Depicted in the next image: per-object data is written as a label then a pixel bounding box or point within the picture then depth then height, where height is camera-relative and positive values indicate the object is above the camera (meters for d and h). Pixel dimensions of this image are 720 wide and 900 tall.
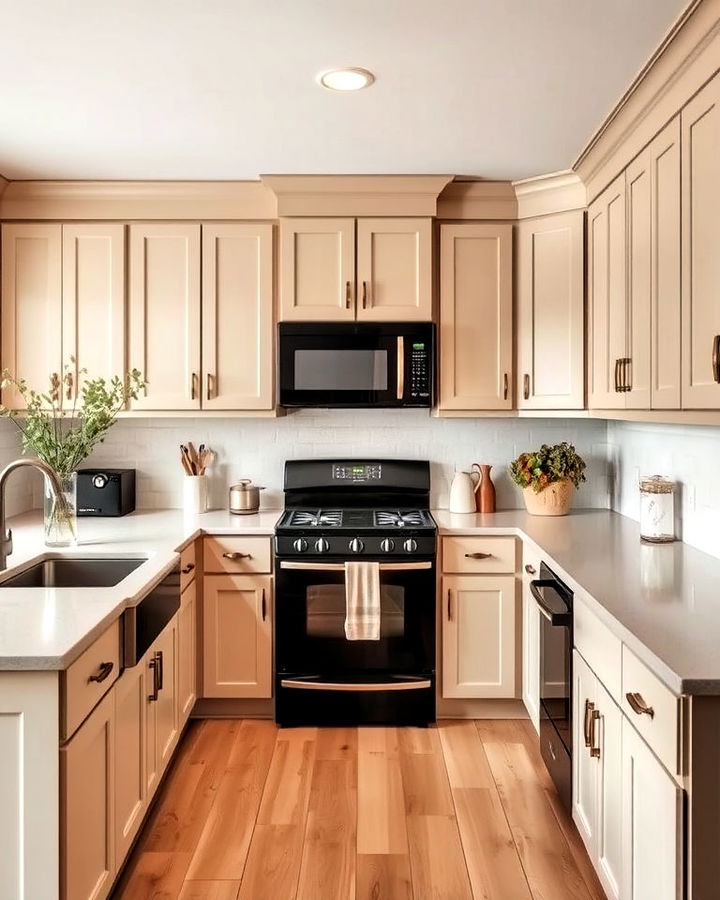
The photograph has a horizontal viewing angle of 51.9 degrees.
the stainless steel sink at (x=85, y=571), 2.64 -0.44
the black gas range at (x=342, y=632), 3.17 -0.78
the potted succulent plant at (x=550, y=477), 3.42 -0.13
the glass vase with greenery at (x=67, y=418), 2.65 +0.11
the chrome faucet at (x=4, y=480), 2.22 -0.10
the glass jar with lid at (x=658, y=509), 2.76 -0.23
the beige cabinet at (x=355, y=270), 3.34 +0.81
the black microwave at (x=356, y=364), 3.33 +0.38
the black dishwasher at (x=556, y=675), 2.34 -0.76
